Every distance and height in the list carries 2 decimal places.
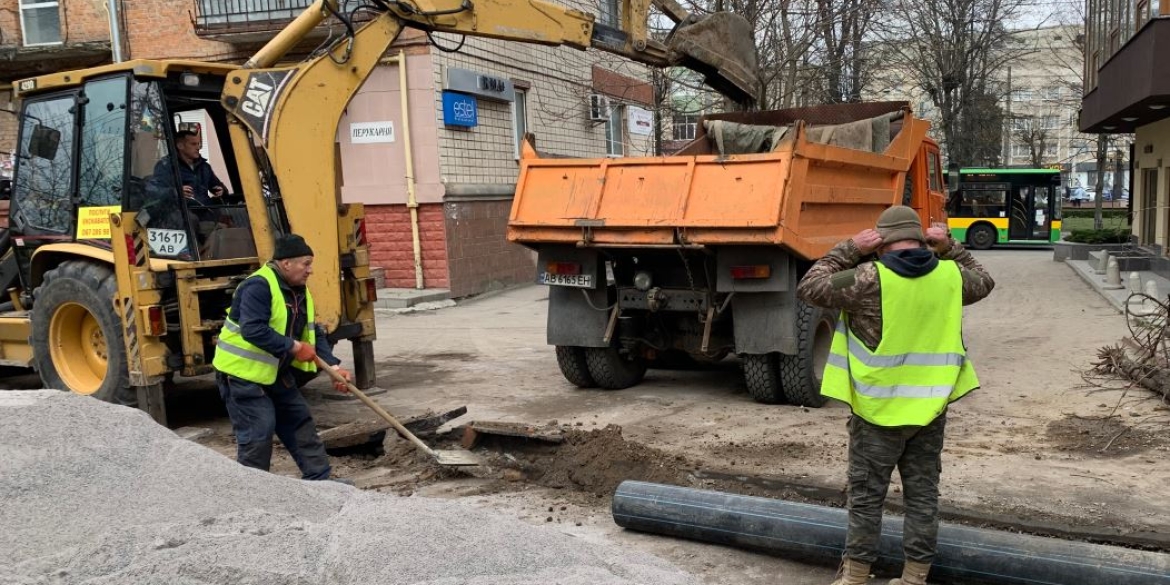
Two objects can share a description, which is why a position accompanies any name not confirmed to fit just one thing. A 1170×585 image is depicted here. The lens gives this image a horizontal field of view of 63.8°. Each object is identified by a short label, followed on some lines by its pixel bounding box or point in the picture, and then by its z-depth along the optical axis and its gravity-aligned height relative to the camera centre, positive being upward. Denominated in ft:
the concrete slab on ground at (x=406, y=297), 47.91 -4.92
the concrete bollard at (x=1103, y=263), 53.68 -5.12
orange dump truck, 23.04 -1.48
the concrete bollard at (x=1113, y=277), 47.19 -5.21
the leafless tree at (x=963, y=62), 102.37 +13.53
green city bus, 86.99 -2.73
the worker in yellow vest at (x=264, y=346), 16.62 -2.47
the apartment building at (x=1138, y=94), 39.78 +3.81
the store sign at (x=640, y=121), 75.10 +5.77
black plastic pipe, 12.65 -5.25
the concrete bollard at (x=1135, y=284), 40.70 -4.92
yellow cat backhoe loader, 22.65 +0.16
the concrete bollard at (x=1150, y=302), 36.55 -5.07
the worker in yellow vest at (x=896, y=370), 12.59 -2.56
